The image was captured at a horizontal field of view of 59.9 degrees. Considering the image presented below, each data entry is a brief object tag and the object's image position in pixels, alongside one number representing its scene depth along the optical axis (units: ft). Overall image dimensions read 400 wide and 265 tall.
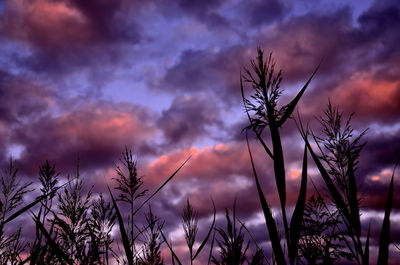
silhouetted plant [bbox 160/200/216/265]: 13.23
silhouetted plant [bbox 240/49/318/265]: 4.08
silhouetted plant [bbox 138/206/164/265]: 8.67
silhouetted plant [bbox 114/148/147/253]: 13.08
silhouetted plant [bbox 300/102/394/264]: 4.21
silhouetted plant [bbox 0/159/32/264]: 11.72
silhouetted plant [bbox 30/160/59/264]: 16.87
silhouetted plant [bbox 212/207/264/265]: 8.19
